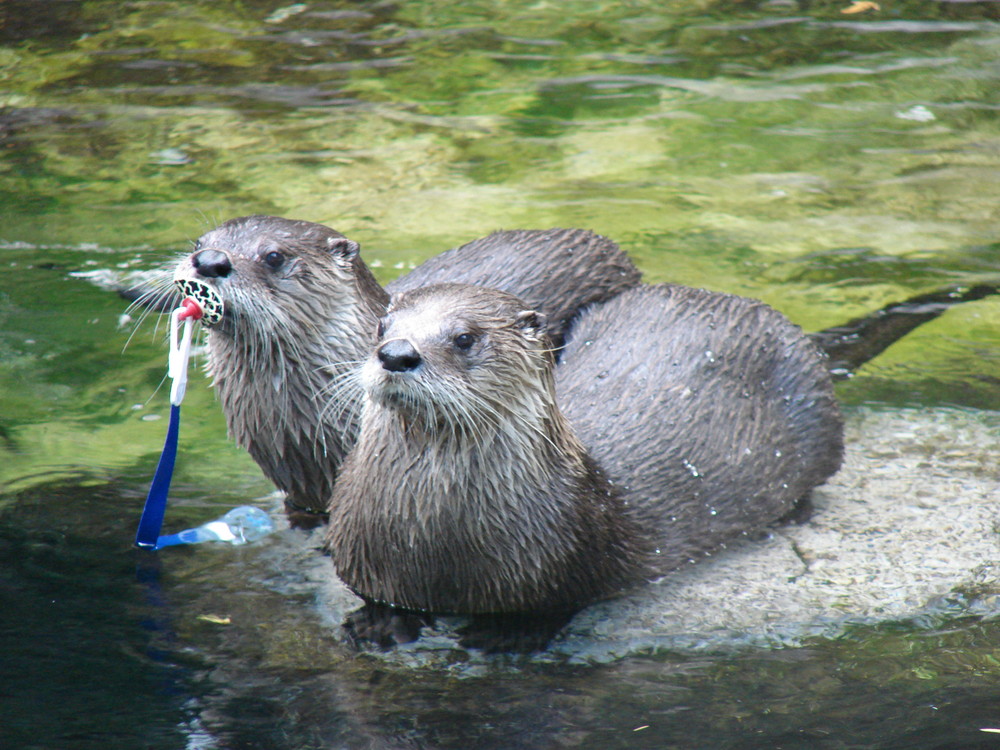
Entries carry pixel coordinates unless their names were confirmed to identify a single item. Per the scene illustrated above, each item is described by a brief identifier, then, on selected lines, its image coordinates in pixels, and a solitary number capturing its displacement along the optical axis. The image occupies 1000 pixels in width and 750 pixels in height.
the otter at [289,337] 6.56
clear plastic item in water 6.71
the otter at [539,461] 5.71
